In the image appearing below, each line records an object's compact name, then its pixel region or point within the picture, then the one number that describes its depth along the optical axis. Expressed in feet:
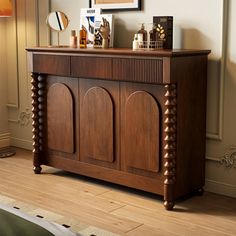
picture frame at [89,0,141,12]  10.67
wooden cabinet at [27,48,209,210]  8.96
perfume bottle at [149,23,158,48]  9.66
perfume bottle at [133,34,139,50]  9.85
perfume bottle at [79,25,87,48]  10.86
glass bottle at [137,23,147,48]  9.79
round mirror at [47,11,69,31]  11.55
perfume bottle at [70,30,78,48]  10.99
